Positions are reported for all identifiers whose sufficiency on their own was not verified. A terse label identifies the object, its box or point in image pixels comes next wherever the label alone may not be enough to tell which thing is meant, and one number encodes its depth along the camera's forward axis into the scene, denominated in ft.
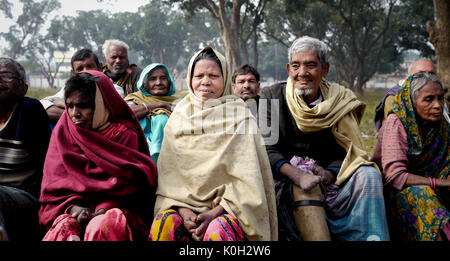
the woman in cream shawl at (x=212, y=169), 8.41
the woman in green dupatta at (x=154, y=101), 13.08
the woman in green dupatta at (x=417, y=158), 9.65
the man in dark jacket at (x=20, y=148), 9.12
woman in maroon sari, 8.50
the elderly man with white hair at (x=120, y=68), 16.76
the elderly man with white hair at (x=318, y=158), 9.57
